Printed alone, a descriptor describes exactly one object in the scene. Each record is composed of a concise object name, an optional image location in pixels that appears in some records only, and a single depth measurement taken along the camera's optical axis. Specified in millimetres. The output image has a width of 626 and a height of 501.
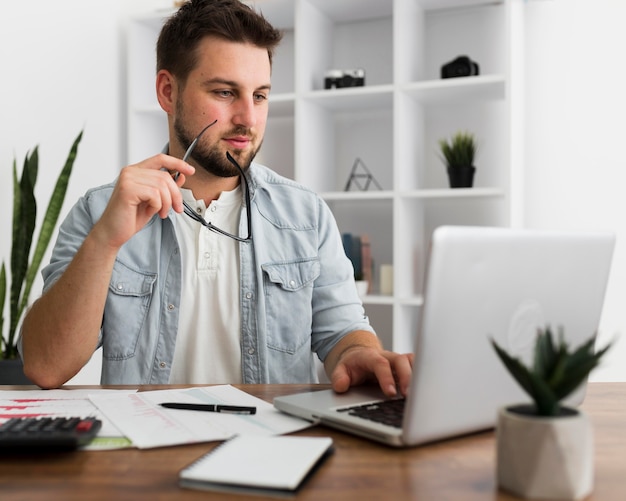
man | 1596
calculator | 804
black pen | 992
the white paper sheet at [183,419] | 873
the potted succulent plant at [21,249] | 2562
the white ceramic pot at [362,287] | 2913
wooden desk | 688
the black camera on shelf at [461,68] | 2840
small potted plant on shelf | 2854
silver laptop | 754
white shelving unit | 2855
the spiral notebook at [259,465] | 678
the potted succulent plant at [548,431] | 649
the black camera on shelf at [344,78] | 3039
